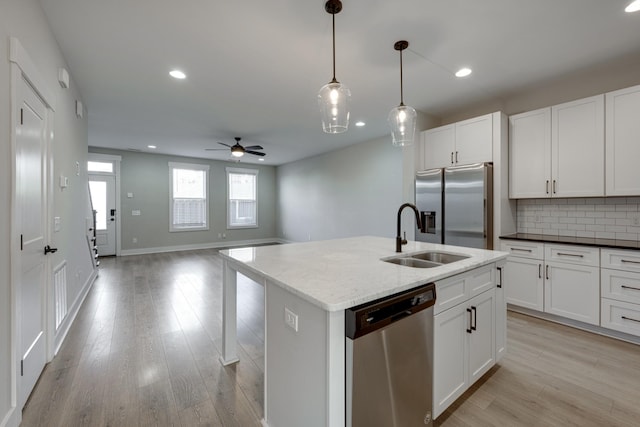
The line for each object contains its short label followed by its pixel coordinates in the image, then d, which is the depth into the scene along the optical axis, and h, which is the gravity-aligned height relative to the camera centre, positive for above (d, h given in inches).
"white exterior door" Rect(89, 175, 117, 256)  254.8 +2.7
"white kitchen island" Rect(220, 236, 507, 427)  43.4 -17.2
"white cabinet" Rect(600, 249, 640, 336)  95.6 -28.5
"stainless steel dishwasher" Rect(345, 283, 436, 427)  43.3 -26.1
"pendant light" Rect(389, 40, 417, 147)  91.8 +30.9
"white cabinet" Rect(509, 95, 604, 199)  110.1 +26.4
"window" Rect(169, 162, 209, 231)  296.0 +17.4
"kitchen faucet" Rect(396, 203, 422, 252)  76.3 -8.5
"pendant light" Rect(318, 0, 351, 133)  75.5 +31.5
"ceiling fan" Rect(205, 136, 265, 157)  212.4 +49.3
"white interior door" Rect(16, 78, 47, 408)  65.8 -4.9
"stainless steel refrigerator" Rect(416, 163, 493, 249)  128.6 +4.1
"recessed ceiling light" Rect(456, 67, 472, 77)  113.1 +58.9
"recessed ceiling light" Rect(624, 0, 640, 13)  76.0 +58.0
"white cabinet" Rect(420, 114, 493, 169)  133.1 +35.8
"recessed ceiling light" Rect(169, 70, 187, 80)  114.9 +59.0
